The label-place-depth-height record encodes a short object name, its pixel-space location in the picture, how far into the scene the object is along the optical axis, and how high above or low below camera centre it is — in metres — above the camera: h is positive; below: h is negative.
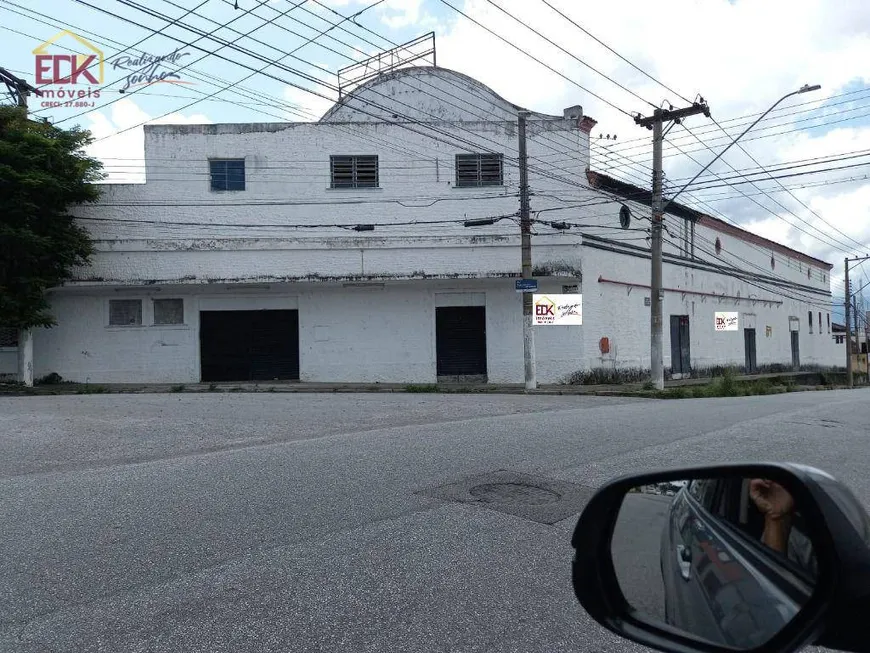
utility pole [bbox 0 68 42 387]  23.09 -0.24
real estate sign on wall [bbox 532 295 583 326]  24.66 +1.04
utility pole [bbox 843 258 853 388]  43.95 -0.29
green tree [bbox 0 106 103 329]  20.78 +4.24
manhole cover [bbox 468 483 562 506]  6.55 -1.44
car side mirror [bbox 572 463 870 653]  1.55 -0.60
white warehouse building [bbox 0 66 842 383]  24.61 +2.97
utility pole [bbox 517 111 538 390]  21.73 +2.40
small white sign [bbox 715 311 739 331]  35.19 +0.78
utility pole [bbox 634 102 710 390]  22.11 +2.96
